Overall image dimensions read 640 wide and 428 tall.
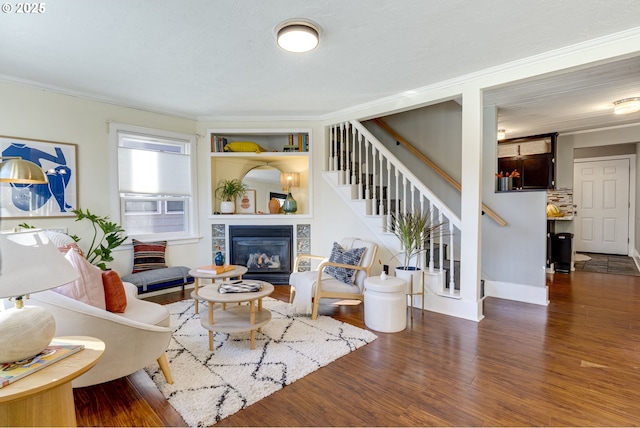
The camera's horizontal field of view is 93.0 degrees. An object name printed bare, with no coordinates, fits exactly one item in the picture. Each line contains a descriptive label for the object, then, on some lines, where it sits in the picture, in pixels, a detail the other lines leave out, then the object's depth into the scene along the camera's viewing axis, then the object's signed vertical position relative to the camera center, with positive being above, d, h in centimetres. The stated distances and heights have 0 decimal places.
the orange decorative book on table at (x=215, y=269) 327 -66
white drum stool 288 -94
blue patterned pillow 339 -61
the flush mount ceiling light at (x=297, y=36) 221 +129
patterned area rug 186 -117
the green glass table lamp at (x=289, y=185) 480 +39
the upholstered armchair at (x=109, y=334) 168 -74
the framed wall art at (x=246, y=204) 492 +8
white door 643 +2
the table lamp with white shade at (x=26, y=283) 116 -29
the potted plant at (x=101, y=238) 347 -34
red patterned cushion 397 -61
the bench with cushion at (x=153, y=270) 373 -80
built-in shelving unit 468 +77
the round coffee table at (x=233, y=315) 248 -95
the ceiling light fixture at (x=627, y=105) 383 +130
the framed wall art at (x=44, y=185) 316 +27
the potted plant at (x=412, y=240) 336 -36
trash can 533 -77
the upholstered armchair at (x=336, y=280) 322 -79
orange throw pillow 219 -60
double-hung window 403 +38
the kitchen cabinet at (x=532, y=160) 552 +89
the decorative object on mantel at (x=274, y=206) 489 +5
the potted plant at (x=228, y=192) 472 +27
